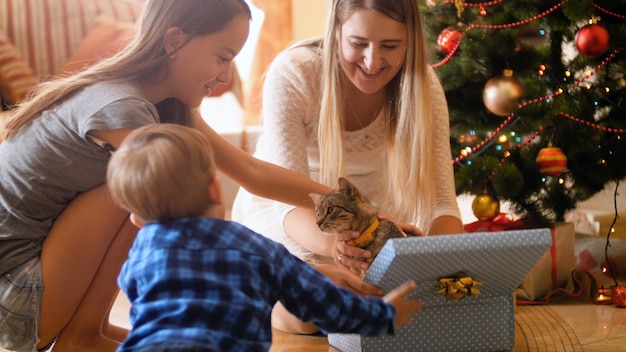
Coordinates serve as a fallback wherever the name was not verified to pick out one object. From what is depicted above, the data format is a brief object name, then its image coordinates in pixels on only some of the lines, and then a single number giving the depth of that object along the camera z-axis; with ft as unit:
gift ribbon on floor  7.28
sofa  9.55
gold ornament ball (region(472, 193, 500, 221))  7.86
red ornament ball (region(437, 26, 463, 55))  7.98
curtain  14.81
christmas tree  7.72
